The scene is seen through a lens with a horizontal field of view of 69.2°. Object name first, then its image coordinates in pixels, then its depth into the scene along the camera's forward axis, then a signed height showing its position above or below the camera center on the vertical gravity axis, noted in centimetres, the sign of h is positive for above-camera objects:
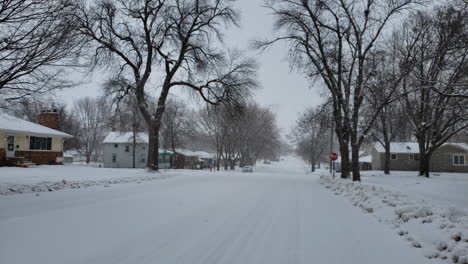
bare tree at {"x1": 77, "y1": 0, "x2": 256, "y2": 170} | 2489 +765
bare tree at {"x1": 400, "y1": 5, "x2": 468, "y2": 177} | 1497 +506
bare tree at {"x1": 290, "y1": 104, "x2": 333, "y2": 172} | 2719 +336
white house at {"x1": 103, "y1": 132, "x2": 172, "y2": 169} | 5247 +43
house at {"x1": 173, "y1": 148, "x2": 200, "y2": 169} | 5659 -87
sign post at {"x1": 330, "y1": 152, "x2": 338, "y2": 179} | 2542 +9
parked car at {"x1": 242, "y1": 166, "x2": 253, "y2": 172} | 4936 -191
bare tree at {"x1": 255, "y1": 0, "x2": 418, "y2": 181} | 2280 +777
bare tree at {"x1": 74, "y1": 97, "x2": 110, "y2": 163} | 7298 +696
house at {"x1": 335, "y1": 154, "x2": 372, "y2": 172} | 6254 -153
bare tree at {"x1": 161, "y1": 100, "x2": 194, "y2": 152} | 5412 +494
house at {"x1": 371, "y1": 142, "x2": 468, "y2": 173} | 4969 +27
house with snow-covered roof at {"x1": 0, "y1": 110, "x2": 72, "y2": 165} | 2833 +82
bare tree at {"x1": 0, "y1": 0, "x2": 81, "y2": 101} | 948 +331
